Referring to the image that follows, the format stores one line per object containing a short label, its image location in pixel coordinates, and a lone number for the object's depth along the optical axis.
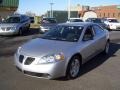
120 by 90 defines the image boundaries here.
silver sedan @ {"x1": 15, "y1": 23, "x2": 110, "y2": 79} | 3.55
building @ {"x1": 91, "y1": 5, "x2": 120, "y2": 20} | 36.86
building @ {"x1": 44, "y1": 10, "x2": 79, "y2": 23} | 25.83
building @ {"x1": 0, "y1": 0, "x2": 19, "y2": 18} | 15.44
